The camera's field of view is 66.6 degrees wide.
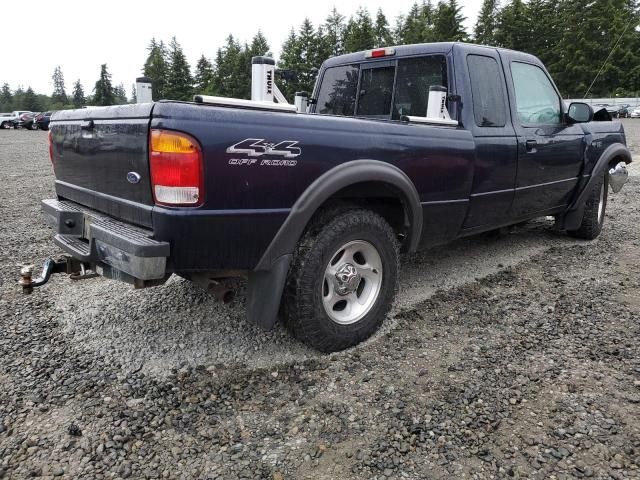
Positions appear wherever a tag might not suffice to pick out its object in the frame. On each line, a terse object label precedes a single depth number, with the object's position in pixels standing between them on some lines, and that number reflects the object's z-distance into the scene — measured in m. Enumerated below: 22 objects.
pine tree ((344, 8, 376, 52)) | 59.38
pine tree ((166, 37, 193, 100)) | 64.06
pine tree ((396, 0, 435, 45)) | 56.50
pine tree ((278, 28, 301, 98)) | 57.79
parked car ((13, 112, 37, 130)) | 38.78
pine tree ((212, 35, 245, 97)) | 63.81
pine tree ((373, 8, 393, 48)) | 67.06
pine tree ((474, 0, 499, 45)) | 57.62
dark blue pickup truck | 2.30
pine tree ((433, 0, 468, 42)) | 53.69
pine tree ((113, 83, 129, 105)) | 118.10
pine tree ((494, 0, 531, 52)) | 54.97
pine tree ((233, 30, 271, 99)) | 62.06
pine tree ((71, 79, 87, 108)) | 111.31
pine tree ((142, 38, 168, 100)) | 65.50
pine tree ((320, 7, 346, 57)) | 59.94
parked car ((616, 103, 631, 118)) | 40.19
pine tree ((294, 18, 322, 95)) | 57.97
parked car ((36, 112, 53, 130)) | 37.22
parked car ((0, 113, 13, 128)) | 39.84
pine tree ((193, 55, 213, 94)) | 67.94
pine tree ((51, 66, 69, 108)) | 117.49
